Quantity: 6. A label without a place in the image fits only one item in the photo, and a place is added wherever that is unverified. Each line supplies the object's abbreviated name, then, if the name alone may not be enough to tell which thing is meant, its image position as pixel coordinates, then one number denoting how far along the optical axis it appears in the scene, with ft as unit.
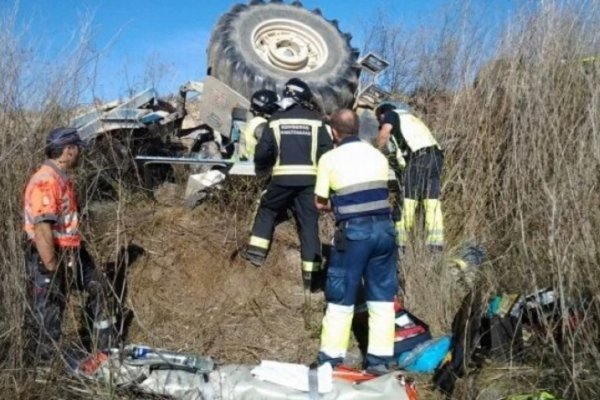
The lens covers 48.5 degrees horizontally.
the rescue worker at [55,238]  12.71
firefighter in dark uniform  19.11
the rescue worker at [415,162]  19.43
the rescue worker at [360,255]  14.52
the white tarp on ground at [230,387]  11.96
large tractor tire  24.91
